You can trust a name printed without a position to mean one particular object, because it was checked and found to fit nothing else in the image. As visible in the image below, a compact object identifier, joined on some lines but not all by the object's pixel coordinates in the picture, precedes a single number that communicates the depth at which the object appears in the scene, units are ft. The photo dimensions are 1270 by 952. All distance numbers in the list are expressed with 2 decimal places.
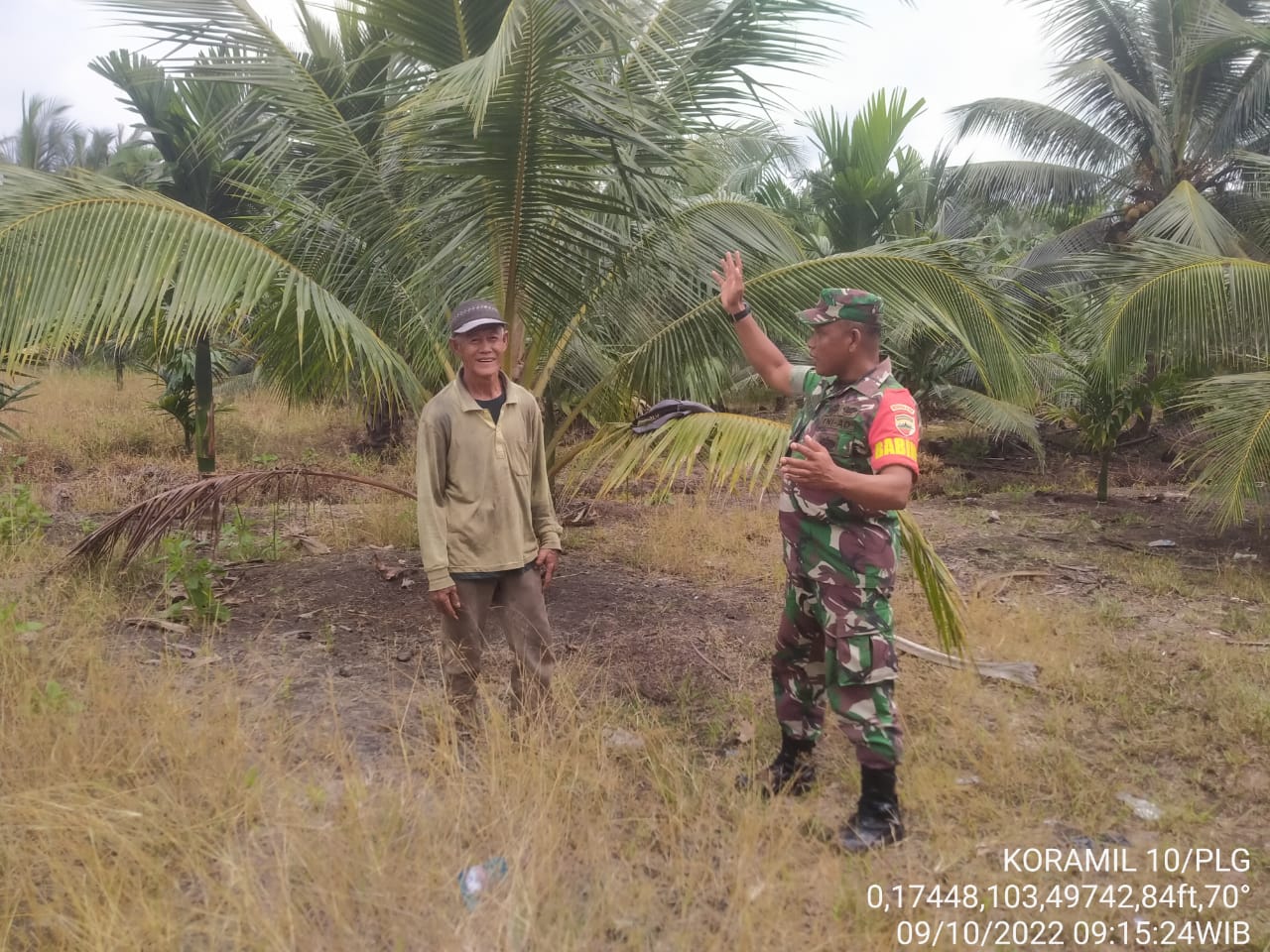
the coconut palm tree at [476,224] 11.87
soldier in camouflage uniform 8.57
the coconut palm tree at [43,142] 96.94
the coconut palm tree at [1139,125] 37.91
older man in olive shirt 9.75
